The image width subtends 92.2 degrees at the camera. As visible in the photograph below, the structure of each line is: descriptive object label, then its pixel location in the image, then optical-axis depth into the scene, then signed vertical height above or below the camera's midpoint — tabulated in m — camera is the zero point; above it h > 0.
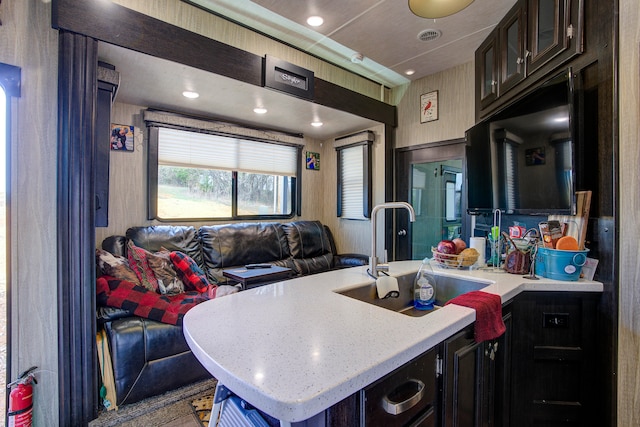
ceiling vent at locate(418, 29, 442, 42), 2.57 +1.53
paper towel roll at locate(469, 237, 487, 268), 1.97 -0.22
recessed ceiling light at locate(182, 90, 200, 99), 2.78 +1.09
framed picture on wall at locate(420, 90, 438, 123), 3.54 +1.26
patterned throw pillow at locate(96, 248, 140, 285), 2.14 -0.39
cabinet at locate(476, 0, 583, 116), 1.61 +1.08
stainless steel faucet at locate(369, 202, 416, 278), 1.49 -0.16
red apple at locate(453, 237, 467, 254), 1.86 -0.19
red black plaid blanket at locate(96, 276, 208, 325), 1.97 -0.58
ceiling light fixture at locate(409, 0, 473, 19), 1.90 +1.32
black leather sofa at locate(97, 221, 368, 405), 1.90 -0.58
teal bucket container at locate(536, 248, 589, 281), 1.53 -0.24
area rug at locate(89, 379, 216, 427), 1.79 -1.22
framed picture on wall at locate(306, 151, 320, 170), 4.56 +0.80
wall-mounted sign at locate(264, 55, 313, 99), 2.74 +1.26
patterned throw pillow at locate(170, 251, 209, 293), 2.63 -0.53
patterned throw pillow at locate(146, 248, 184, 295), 2.44 -0.51
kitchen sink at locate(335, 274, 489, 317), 1.49 -0.41
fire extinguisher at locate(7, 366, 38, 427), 1.55 -0.98
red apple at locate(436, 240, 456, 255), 1.84 -0.20
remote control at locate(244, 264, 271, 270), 2.89 -0.50
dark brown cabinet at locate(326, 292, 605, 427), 1.33 -0.72
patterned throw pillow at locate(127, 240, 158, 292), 2.33 -0.42
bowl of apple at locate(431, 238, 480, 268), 1.80 -0.24
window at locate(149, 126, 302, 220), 3.26 +0.45
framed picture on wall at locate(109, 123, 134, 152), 2.94 +0.73
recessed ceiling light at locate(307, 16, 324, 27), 2.28 +1.45
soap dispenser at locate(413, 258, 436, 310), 1.60 -0.39
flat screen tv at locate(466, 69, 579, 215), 1.57 +0.38
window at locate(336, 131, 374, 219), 4.04 +0.51
